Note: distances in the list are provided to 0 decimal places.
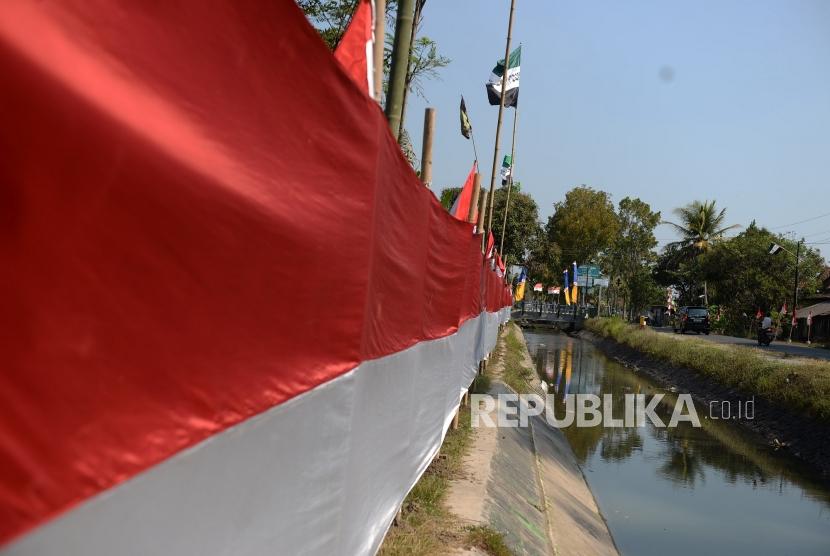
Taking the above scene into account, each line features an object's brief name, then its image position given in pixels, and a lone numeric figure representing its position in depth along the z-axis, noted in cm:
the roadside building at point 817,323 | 4066
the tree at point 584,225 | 6406
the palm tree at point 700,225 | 5416
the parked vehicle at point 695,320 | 4150
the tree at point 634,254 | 6166
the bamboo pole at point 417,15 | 627
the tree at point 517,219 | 4488
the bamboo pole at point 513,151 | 3033
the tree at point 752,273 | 4662
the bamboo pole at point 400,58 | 440
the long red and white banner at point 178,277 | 111
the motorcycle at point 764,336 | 2964
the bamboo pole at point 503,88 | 1783
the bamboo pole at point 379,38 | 370
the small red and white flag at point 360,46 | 352
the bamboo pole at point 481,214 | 1058
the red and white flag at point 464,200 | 883
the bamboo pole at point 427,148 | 600
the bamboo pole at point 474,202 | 908
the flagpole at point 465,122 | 1172
